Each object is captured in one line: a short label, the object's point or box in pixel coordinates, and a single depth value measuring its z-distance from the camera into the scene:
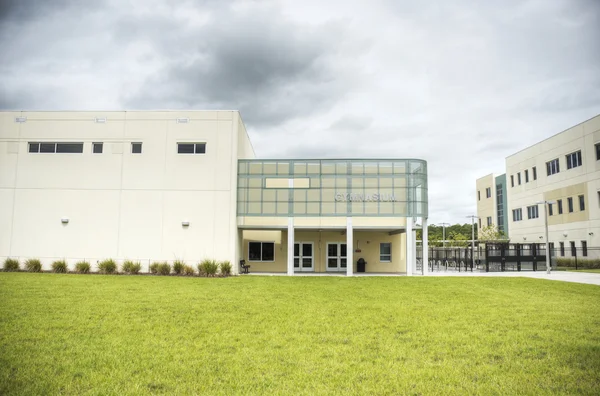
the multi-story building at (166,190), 28.97
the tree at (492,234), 61.47
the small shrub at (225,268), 27.38
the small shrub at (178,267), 27.17
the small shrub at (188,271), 26.97
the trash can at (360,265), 33.34
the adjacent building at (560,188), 42.78
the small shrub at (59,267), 27.47
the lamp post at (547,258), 31.92
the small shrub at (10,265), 27.73
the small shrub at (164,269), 27.31
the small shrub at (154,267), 27.45
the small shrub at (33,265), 27.22
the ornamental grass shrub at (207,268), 26.92
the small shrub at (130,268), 27.52
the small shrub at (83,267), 27.44
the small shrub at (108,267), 27.50
